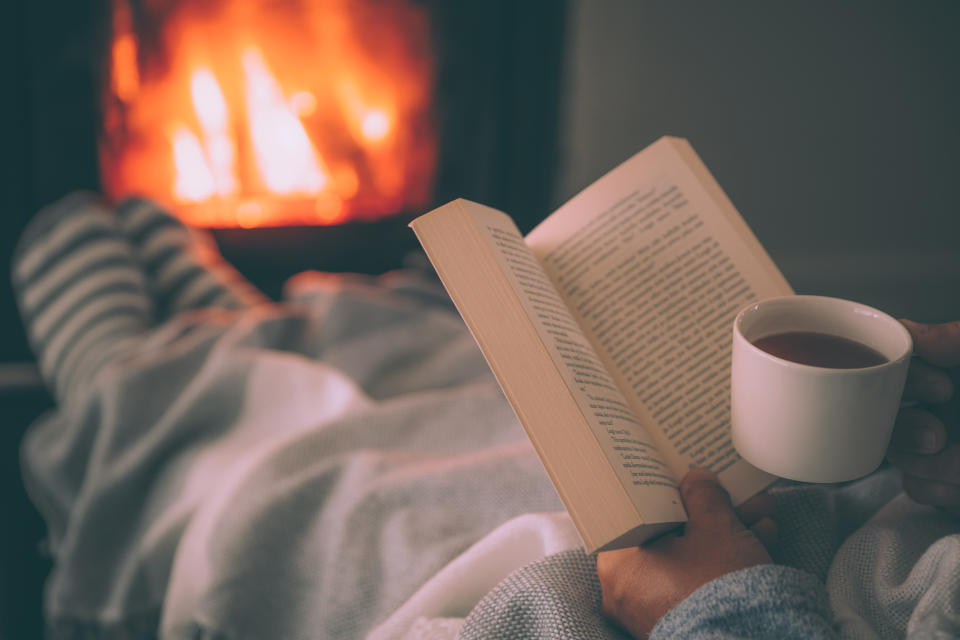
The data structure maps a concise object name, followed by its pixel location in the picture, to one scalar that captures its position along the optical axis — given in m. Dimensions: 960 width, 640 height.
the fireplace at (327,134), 1.16
